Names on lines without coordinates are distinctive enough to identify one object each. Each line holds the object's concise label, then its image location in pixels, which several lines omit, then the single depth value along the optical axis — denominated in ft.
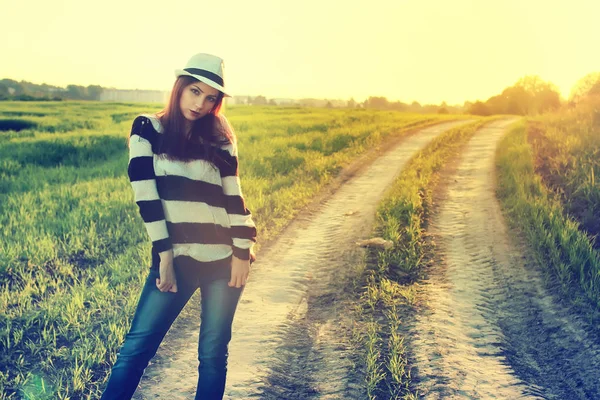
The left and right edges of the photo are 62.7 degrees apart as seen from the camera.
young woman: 7.78
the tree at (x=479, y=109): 159.60
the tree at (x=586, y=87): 60.84
